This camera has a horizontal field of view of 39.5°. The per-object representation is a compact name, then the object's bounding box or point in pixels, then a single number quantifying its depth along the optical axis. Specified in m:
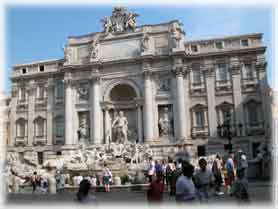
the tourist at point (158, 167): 14.89
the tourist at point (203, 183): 8.71
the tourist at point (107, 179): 17.55
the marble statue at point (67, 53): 32.78
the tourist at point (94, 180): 18.53
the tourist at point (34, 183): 20.38
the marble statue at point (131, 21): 31.97
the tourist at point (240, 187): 8.34
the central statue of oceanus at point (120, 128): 29.83
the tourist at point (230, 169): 13.68
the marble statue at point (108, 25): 32.50
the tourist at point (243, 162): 13.19
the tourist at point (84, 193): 7.09
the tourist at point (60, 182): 18.99
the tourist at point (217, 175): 13.40
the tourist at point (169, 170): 15.21
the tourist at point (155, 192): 7.67
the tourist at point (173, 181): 13.20
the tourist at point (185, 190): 6.86
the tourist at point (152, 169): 14.53
